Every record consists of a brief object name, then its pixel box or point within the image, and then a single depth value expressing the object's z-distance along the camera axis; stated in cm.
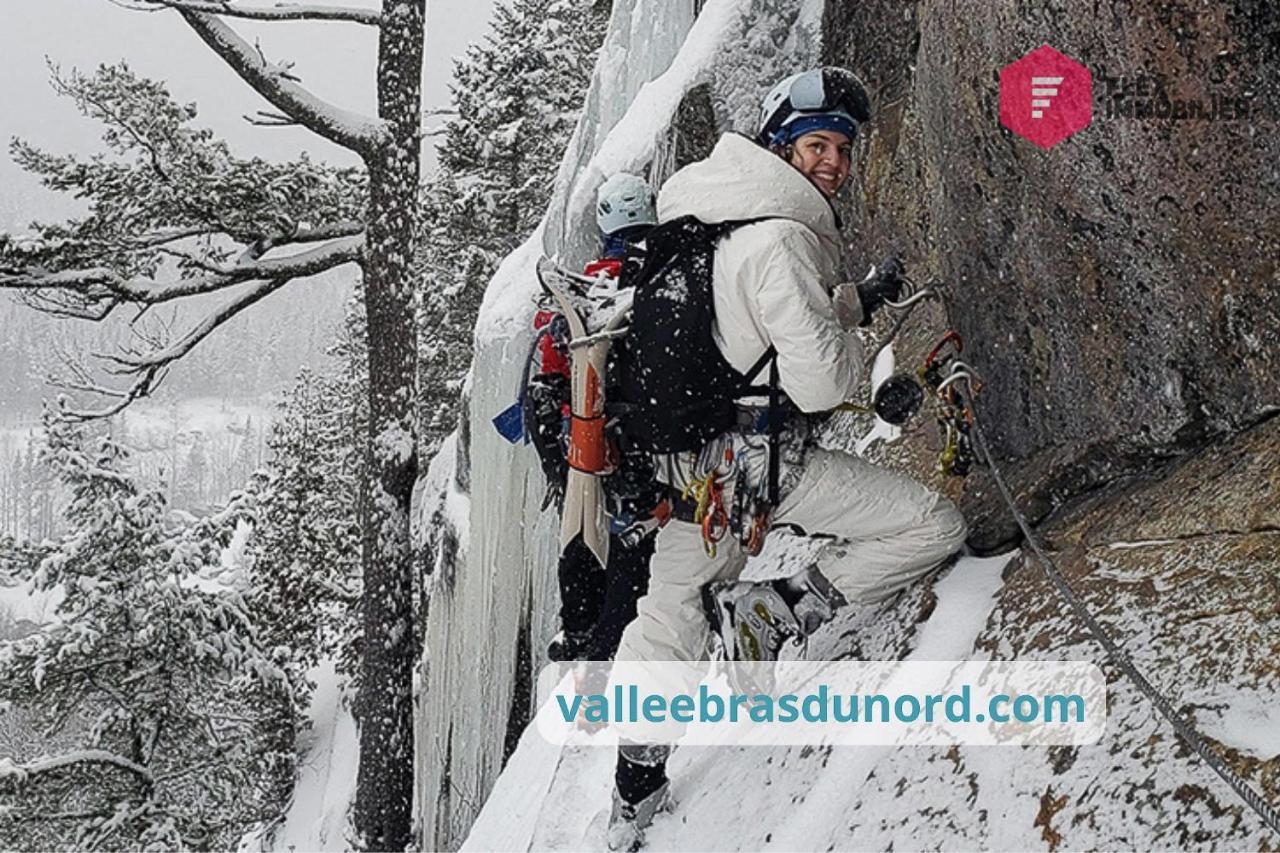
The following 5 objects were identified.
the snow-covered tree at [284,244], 836
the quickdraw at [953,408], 361
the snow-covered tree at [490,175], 2009
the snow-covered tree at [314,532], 2175
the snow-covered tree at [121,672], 1427
